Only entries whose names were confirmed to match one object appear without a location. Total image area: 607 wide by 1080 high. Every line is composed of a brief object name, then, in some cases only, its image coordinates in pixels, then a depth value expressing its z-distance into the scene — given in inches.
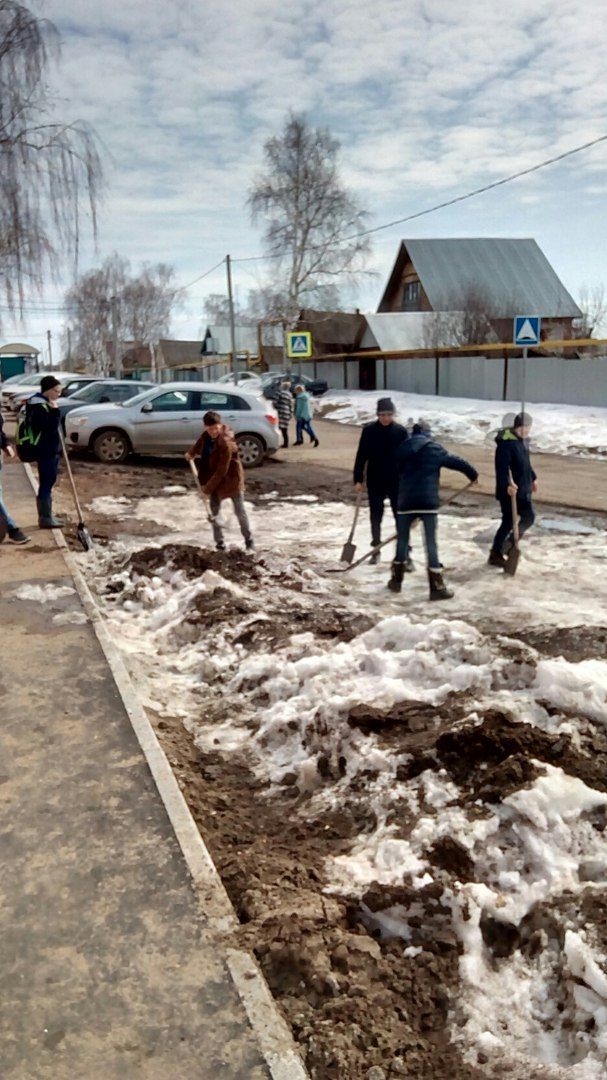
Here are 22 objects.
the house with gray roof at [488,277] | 1664.6
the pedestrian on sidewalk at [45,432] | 352.8
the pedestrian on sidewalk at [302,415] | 764.0
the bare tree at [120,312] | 3282.5
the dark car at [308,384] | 1455.0
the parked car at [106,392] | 735.1
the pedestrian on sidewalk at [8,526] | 336.8
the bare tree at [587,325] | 1531.7
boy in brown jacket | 331.9
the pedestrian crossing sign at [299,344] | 1023.6
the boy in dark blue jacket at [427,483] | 279.7
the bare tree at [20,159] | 606.2
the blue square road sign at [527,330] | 593.0
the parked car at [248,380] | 1711.4
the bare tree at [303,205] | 1656.0
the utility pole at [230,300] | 1530.9
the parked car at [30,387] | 930.7
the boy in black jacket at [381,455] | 321.1
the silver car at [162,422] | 596.1
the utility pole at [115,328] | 2236.7
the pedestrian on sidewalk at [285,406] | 749.2
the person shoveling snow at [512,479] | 305.9
